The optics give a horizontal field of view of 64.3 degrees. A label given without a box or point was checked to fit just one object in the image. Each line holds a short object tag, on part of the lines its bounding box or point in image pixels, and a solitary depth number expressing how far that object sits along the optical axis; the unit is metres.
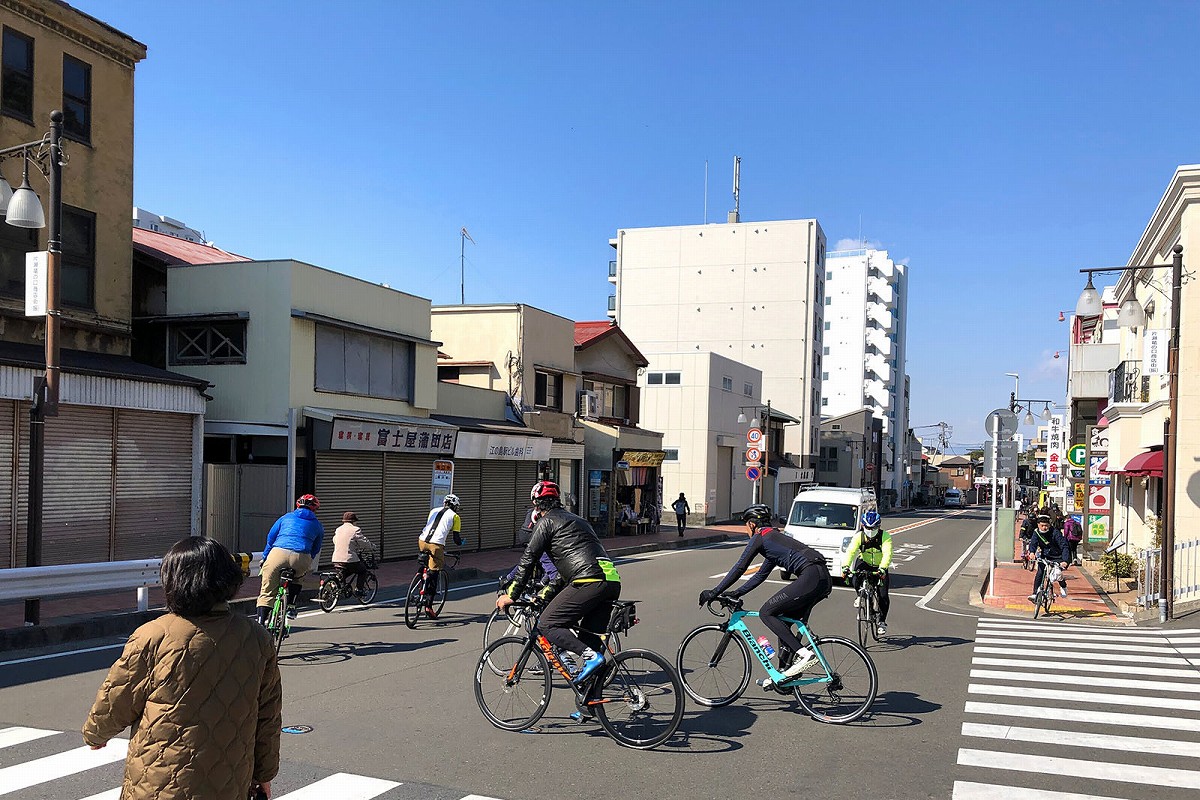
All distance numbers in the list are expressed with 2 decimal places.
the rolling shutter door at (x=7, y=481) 15.16
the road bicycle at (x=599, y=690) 7.27
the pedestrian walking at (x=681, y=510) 36.50
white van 20.12
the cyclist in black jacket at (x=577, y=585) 7.30
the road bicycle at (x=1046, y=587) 15.57
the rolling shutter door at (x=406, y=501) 22.69
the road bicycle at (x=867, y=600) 12.39
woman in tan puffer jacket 3.33
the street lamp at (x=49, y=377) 11.95
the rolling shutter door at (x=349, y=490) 20.45
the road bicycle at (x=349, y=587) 14.30
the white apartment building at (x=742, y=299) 70.62
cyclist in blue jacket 10.52
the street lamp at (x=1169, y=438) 15.31
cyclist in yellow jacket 12.57
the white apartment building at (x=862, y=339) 102.44
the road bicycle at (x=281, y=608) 10.54
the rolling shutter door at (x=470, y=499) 25.59
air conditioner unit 35.06
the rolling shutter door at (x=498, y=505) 26.71
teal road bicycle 8.10
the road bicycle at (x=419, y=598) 13.28
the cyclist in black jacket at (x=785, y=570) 8.18
